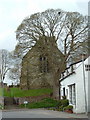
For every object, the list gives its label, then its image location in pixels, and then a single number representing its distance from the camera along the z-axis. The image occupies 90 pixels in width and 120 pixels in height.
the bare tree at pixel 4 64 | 41.45
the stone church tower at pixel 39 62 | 30.87
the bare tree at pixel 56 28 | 31.14
